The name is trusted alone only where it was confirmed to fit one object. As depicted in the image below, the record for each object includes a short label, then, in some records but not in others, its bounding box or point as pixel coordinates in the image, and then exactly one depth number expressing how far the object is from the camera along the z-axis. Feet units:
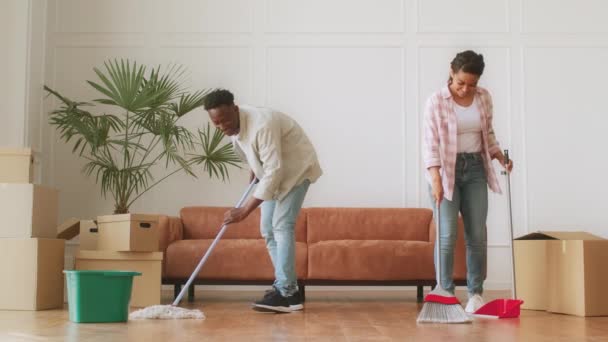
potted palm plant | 15.88
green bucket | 9.28
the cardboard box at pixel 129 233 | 12.41
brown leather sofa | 14.35
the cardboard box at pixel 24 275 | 11.55
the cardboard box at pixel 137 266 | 12.49
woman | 10.46
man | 10.55
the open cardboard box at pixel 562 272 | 10.78
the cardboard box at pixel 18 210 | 11.76
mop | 9.87
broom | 9.16
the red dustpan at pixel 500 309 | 10.30
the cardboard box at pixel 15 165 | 12.10
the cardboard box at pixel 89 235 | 13.60
